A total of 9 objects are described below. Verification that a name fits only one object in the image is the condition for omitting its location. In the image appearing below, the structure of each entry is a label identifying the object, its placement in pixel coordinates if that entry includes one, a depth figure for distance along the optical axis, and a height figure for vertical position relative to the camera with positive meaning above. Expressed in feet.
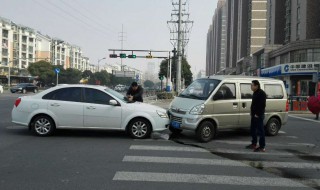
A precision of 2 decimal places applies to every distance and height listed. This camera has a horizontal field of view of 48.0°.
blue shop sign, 164.27 +10.76
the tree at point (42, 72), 275.45 +14.29
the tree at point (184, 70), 234.52 +14.91
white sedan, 32.07 -1.95
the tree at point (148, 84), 448.65 +9.69
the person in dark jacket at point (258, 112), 27.86 -1.50
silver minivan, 31.81 -1.25
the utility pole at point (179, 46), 123.36 +16.37
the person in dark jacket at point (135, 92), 39.42 -0.06
